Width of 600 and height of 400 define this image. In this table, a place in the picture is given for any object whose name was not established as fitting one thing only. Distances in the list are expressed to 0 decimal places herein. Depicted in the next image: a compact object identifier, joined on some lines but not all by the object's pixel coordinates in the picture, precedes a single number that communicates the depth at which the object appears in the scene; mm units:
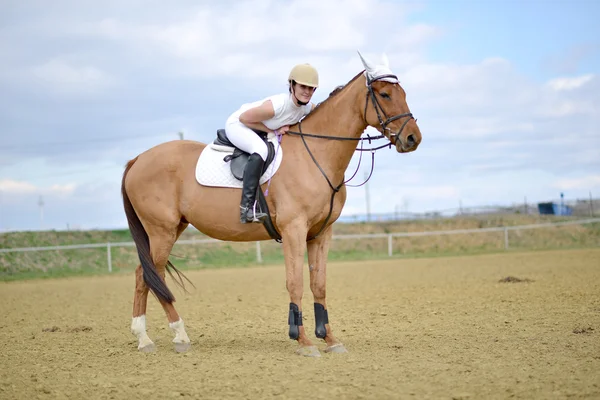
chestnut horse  6777
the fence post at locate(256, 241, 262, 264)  24966
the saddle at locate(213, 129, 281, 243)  7078
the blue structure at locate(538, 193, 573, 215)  47056
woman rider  6879
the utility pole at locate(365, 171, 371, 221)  64800
